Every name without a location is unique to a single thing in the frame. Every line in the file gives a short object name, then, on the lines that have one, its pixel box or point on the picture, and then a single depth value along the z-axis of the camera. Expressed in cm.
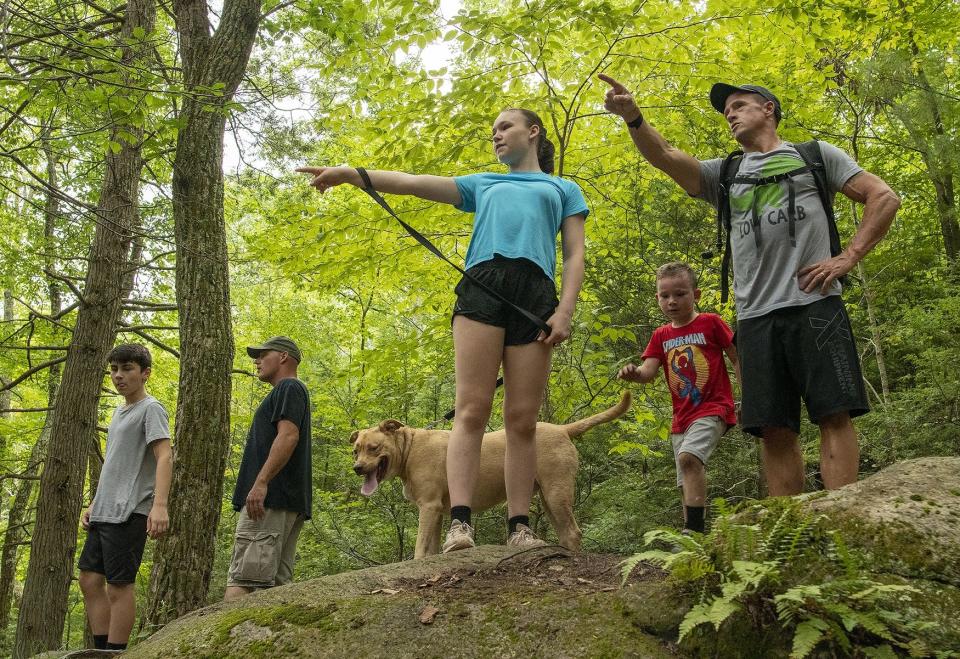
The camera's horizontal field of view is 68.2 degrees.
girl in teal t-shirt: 377
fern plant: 199
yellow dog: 574
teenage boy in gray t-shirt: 492
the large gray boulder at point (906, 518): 221
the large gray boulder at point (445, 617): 239
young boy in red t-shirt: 443
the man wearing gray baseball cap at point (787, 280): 323
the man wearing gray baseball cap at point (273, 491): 482
